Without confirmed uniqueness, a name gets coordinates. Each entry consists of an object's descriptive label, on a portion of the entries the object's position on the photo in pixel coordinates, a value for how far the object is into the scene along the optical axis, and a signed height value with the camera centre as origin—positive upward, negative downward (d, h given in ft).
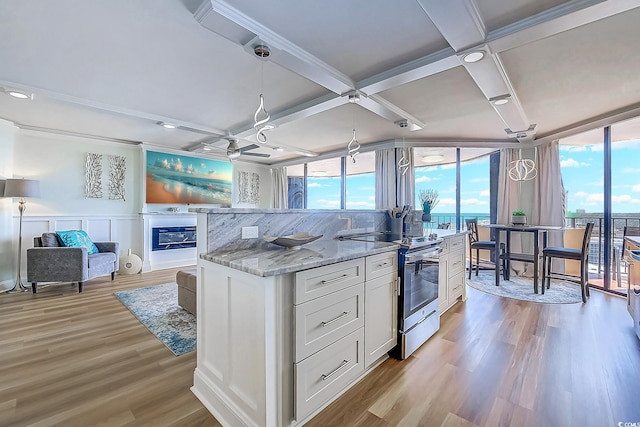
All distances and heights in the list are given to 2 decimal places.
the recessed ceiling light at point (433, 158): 19.40 +3.82
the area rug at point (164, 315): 8.30 -3.80
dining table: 13.05 -2.17
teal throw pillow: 13.96 -1.46
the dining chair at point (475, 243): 15.29 -1.73
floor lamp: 12.87 +0.94
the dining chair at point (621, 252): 12.23 -1.84
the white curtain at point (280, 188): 26.03 +2.25
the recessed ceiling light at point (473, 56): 7.09 +4.10
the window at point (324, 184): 23.50 +2.53
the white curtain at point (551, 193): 15.65 +1.11
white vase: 16.94 -3.20
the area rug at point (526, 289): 12.28 -3.77
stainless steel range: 7.36 -2.23
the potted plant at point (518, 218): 14.68 -0.29
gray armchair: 12.61 -2.37
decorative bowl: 6.43 -0.67
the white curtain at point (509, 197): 17.21 +0.97
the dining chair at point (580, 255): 11.78 -1.92
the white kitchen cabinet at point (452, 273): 10.11 -2.36
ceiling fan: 14.61 +3.23
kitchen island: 4.58 -2.05
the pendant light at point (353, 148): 11.01 +2.54
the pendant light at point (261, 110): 6.94 +2.94
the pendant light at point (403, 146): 13.66 +4.38
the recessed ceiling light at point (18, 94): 9.84 +4.24
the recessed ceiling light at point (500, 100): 10.05 +4.16
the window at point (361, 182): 21.36 +2.42
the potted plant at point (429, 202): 10.84 +0.41
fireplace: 18.67 -1.81
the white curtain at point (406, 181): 18.48 +2.08
